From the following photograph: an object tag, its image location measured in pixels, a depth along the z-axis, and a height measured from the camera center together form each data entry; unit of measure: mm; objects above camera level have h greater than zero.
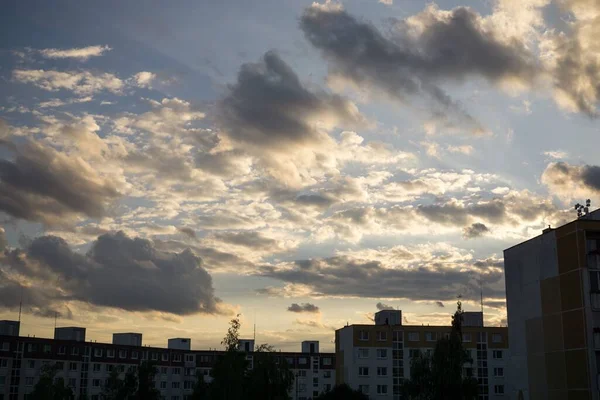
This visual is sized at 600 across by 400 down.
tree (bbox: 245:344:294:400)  87875 -1219
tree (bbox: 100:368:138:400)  125375 -3322
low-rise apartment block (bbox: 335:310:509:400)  146250 +3422
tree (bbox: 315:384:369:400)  130875 -4229
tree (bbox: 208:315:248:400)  80188 -648
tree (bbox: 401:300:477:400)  67188 -183
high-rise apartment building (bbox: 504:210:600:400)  66625 +5467
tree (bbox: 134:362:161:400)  124812 -2610
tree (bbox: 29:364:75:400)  110806 -3353
